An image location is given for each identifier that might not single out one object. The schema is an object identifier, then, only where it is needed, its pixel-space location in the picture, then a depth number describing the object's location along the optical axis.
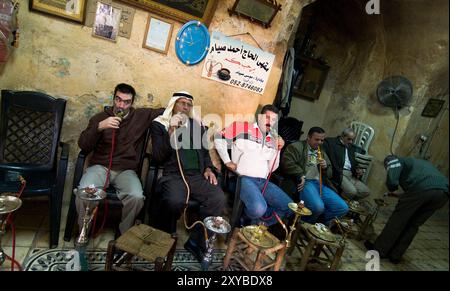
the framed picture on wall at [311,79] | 4.75
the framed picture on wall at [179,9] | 2.24
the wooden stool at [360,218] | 3.07
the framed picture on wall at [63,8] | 2.01
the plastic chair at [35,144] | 1.85
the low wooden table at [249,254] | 1.84
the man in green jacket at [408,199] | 2.79
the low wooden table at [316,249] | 2.14
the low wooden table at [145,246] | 1.50
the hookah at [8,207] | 1.39
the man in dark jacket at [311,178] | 2.77
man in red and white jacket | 2.59
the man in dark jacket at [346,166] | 3.42
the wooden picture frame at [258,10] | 2.53
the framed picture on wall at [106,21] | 2.17
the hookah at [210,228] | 1.82
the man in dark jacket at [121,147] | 2.01
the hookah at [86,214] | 1.66
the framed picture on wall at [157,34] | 2.33
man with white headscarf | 2.15
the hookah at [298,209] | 2.00
